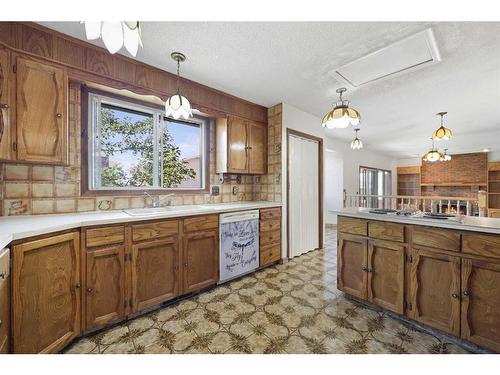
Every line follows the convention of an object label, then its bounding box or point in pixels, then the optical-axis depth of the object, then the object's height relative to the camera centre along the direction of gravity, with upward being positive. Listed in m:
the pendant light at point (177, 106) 1.89 +0.75
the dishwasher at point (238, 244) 2.37 -0.71
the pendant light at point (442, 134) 3.35 +0.86
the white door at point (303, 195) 3.33 -0.14
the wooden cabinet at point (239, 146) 2.87 +0.59
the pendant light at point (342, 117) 2.03 +0.69
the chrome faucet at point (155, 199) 2.36 -0.15
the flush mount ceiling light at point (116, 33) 0.97 +0.75
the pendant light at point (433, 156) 4.36 +0.65
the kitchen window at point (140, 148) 2.12 +0.46
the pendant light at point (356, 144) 4.52 +0.93
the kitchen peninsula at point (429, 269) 1.37 -0.65
